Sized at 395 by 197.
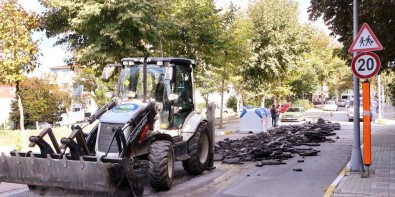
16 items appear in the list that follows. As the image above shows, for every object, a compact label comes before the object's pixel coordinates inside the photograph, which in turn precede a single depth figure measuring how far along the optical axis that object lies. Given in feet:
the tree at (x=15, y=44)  54.34
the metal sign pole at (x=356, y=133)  35.17
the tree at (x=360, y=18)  43.70
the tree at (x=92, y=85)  129.08
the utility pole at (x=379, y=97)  125.70
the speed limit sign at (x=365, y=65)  32.68
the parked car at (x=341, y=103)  286.79
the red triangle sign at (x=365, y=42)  32.78
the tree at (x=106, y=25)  53.16
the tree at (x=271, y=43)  130.62
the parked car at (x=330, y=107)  215.43
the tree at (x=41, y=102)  157.99
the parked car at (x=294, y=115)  126.72
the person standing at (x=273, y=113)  100.99
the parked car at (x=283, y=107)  166.34
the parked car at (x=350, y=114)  126.54
